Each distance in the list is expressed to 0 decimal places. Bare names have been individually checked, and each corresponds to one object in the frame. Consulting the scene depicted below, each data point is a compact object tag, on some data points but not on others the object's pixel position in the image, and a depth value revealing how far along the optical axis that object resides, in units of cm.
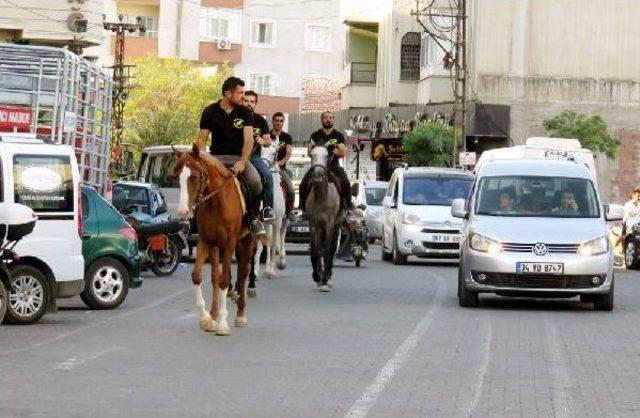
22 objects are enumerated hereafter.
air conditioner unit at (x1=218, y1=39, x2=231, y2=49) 11175
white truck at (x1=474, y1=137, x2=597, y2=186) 4222
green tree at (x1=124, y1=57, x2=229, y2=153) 9181
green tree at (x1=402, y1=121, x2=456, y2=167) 6900
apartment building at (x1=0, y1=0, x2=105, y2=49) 5519
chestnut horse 1817
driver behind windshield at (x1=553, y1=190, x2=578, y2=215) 2409
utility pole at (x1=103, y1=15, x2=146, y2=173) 6790
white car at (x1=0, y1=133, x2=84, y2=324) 1927
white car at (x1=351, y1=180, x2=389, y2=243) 5241
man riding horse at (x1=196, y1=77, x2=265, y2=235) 1948
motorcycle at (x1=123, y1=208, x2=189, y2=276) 3100
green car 2192
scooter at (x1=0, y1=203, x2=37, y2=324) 1781
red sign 2653
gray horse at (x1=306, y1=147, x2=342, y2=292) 2666
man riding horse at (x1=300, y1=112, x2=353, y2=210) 2677
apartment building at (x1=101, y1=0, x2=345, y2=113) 11012
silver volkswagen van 2280
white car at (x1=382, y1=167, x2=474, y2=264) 3731
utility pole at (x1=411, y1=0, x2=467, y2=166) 6334
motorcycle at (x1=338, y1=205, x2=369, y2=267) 3581
